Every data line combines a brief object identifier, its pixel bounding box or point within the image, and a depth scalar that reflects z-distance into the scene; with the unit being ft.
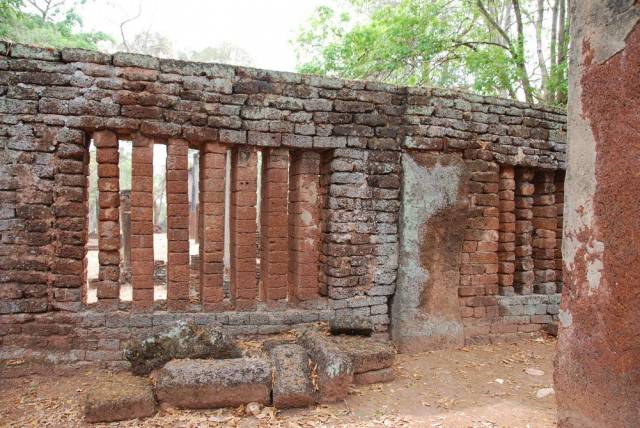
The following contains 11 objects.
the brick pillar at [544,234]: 21.44
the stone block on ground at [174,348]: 13.76
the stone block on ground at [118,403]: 11.93
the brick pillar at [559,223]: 21.86
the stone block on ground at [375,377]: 14.89
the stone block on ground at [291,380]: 12.82
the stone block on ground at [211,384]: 12.51
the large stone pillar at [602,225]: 6.07
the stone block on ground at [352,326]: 16.06
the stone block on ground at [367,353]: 14.80
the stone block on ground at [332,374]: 13.32
